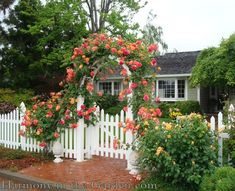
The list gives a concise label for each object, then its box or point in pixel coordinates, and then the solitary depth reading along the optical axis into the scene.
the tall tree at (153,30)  47.75
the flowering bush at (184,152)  5.09
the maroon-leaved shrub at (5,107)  11.62
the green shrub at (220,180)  4.33
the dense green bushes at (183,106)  19.77
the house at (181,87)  21.92
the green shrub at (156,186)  5.31
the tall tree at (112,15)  22.77
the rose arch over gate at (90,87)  7.03
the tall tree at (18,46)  19.34
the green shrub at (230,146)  5.57
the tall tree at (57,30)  21.09
